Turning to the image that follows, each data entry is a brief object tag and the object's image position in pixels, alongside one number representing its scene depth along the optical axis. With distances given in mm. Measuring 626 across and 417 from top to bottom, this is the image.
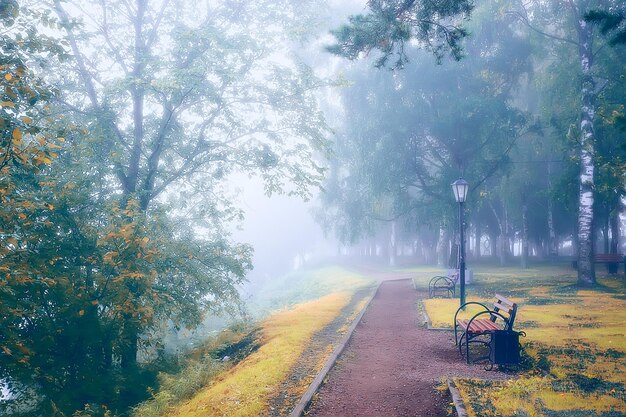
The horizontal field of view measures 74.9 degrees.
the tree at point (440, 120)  23688
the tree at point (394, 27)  7379
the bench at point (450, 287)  16922
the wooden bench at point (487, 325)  7833
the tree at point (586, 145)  18484
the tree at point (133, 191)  8172
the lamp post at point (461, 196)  14215
